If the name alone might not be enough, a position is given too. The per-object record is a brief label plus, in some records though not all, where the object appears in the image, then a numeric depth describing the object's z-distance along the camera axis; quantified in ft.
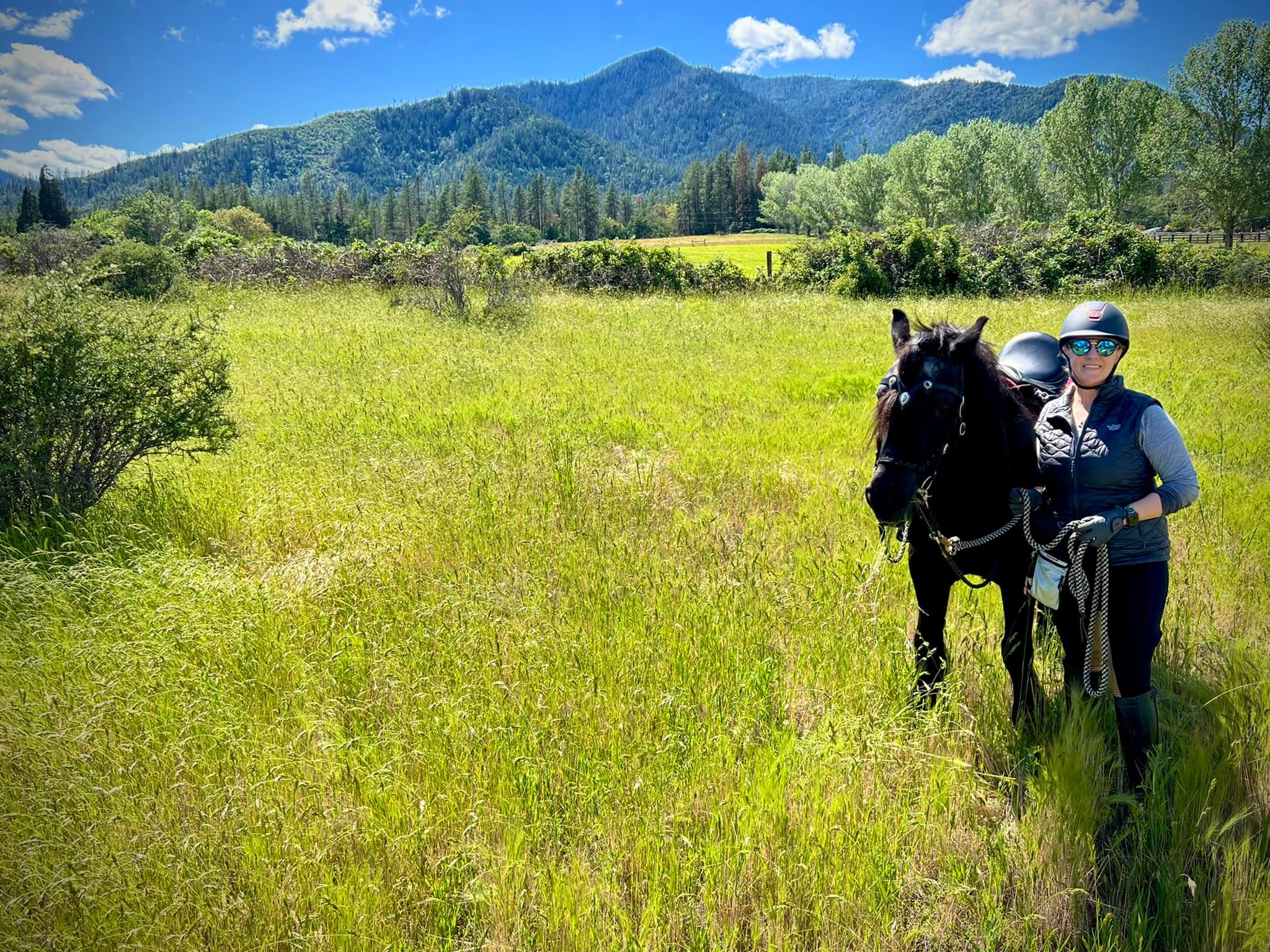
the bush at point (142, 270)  63.26
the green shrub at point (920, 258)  74.84
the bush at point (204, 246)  83.35
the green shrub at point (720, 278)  77.77
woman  8.75
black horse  9.41
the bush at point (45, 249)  63.72
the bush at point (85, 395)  16.94
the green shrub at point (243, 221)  331.36
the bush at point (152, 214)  249.34
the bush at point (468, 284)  55.06
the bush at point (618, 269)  76.28
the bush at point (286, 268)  77.71
